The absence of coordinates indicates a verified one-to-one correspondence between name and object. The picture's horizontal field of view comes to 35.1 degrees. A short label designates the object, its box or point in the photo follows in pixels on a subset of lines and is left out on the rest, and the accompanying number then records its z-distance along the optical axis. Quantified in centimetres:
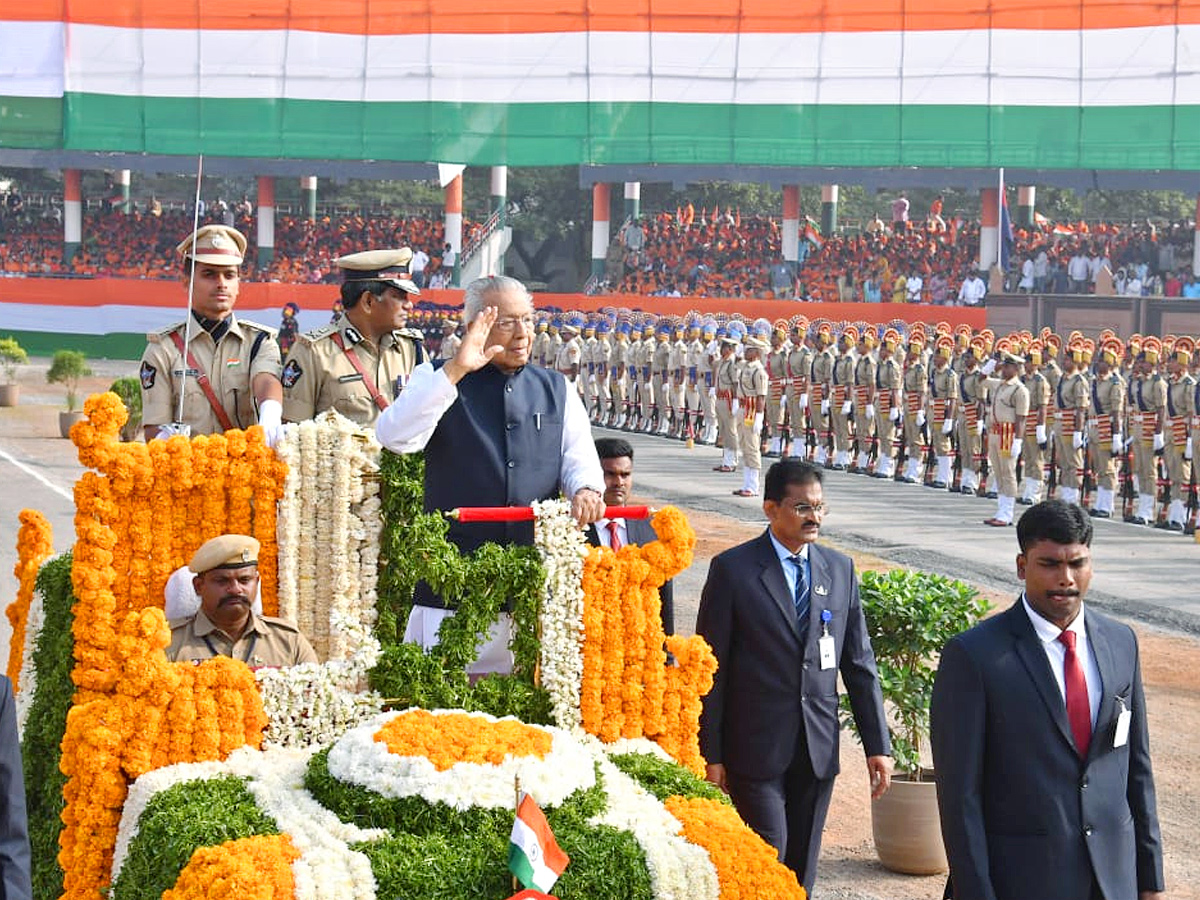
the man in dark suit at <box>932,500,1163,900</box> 460
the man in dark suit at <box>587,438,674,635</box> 752
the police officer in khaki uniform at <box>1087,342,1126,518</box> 2123
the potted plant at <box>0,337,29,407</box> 3306
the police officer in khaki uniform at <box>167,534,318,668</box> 587
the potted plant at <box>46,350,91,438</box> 3225
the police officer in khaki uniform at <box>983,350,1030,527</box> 2080
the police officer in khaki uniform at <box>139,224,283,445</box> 700
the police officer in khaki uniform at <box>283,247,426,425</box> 675
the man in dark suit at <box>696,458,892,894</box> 616
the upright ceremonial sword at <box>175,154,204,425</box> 656
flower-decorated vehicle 466
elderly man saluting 557
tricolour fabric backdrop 4266
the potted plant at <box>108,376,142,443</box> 2363
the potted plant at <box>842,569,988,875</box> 772
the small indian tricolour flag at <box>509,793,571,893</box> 445
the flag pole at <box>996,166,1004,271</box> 4078
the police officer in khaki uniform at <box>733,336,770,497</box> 2342
